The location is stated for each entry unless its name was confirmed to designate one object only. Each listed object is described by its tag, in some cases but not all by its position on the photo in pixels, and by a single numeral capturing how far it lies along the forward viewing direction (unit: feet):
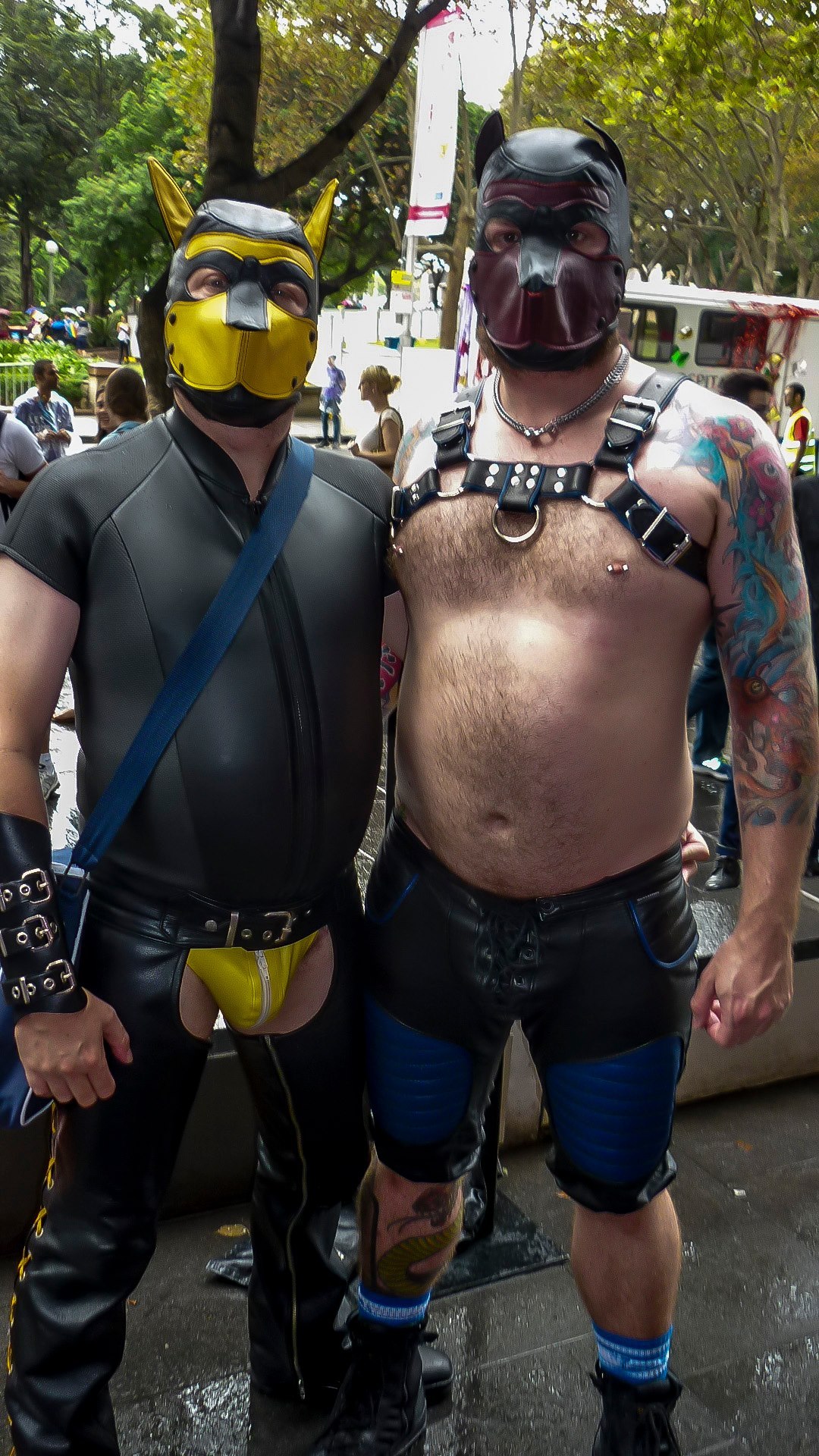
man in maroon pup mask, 6.81
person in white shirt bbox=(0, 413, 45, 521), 19.84
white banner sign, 43.32
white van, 54.39
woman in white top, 25.27
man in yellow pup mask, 6.46
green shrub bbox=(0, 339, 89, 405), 74.79
